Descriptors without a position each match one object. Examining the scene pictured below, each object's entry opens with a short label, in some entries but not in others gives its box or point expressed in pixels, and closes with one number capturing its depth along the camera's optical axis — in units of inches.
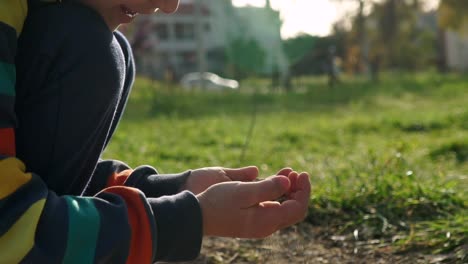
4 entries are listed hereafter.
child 34.0
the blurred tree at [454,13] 703.1
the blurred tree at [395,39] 1042.1
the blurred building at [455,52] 991.2
